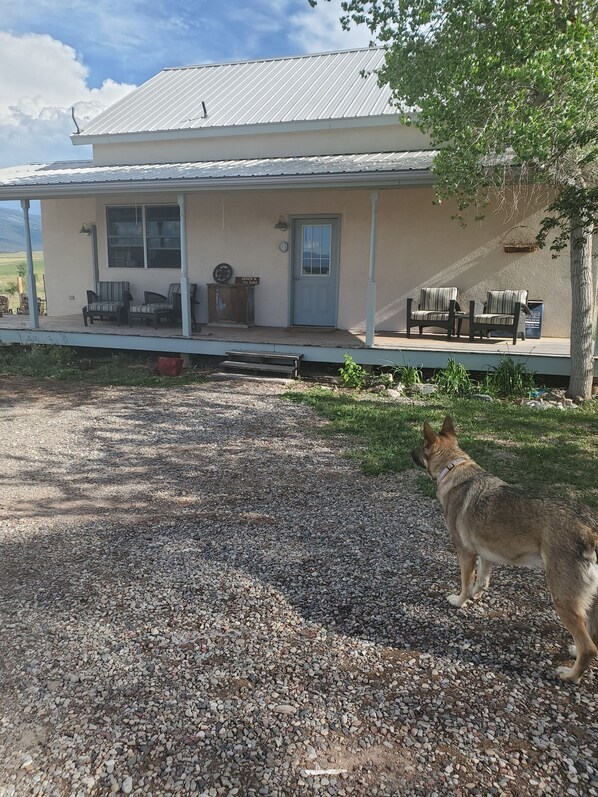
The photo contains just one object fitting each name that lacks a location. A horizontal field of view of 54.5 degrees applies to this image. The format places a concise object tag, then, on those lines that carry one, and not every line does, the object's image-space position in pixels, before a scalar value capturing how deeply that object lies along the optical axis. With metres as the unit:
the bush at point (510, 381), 8.09
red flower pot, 9.47
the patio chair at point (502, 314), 9.12
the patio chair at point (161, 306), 10.95
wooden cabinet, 11.09
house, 9.67
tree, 5.99
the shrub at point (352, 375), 8.73
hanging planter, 9.63
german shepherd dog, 2.38
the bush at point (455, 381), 8.24
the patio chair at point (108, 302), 11.30
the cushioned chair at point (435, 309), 9.61
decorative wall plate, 11.47
